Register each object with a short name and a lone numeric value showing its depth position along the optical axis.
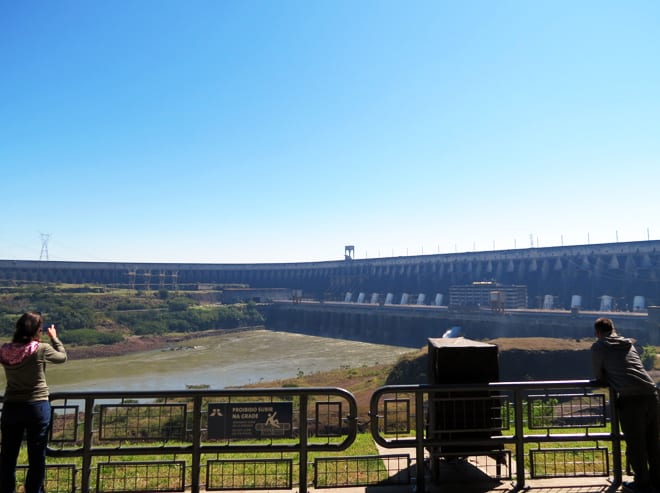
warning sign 4.72
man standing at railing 4.46
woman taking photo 4.02
